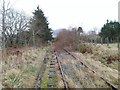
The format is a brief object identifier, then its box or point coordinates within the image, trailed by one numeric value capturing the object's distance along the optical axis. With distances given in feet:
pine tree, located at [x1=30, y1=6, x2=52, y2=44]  77.92
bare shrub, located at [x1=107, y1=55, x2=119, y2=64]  27.84
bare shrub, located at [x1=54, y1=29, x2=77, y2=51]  50.91
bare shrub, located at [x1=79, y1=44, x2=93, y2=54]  40.02
